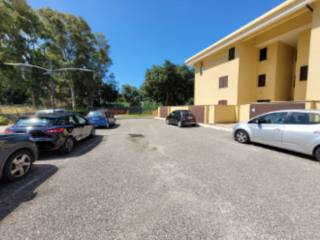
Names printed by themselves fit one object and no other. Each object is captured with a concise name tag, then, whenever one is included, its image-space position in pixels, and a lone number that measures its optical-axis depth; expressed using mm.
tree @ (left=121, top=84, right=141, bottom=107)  50375
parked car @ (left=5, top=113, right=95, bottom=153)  4973
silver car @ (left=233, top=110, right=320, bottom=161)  4688
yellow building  9922
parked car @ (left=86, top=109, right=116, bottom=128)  12281
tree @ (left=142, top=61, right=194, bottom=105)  33531
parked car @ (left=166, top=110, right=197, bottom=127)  12930
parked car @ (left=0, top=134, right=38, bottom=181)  3322
